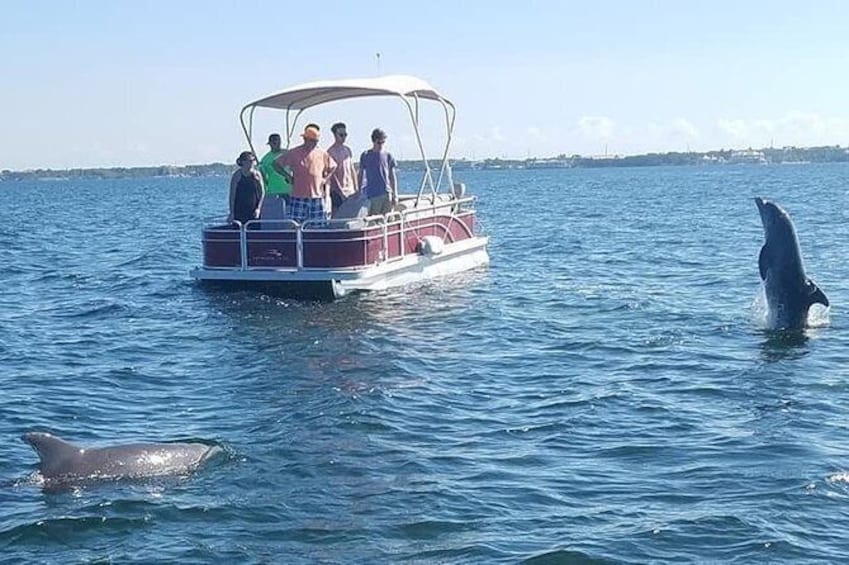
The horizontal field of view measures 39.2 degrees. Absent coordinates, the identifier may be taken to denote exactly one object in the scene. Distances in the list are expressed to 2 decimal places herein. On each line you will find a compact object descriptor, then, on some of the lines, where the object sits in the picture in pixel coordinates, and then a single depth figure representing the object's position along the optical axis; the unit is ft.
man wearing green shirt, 68.08
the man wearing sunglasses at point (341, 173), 68.90
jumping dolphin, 51.39
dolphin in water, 31.01
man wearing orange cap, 64.13
